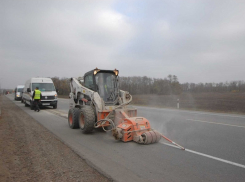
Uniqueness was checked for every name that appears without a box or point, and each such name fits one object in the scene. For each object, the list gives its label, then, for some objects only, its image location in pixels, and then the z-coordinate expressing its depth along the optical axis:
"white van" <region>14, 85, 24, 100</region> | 32.21
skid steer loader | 5.94
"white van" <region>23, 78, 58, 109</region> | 16.45
